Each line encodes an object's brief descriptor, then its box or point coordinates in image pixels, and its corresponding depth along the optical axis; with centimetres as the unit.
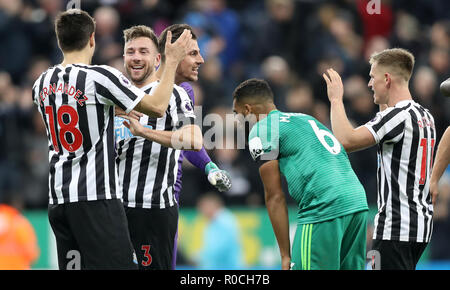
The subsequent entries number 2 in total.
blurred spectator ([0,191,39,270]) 1862
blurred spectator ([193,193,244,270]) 2097
